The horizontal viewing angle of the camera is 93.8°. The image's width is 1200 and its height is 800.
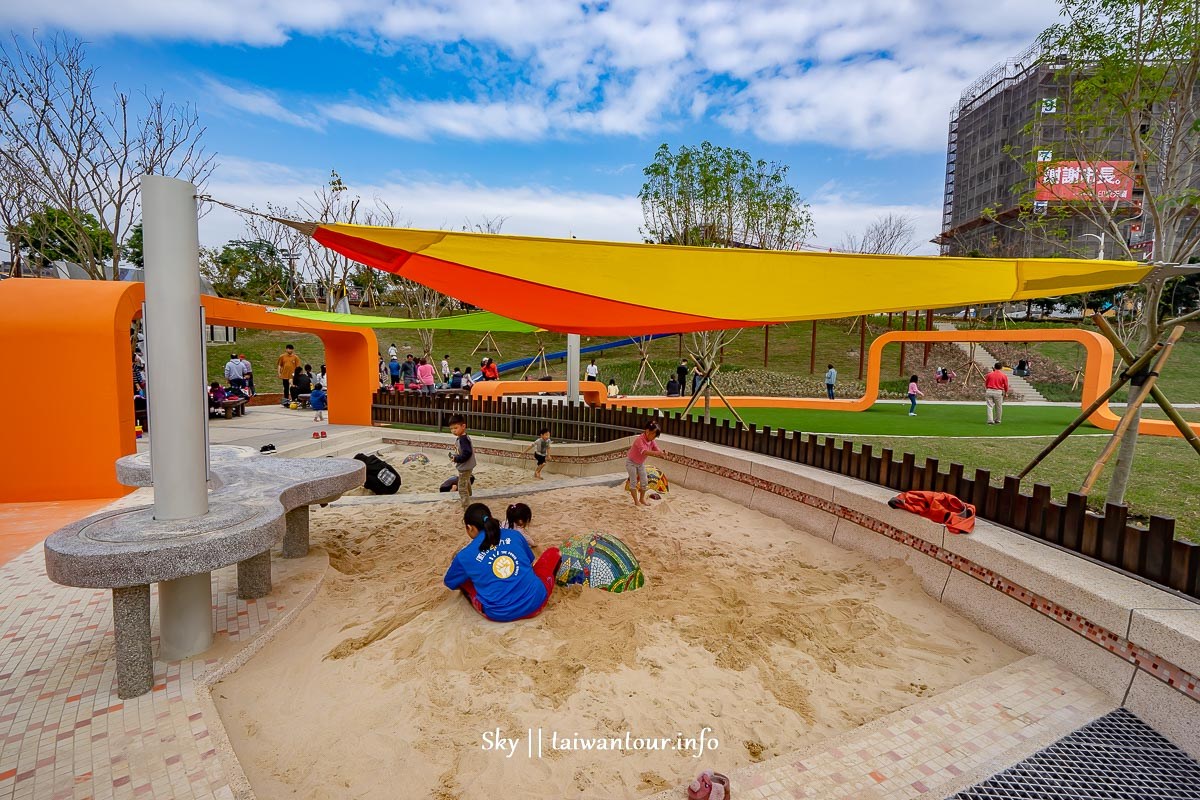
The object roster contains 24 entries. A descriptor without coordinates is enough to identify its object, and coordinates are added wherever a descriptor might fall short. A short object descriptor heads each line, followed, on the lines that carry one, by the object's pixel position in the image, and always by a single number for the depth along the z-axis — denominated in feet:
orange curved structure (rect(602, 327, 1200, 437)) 36.98
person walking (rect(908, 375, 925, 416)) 46.09
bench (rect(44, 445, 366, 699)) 8.53
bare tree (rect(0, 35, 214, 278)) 36.55
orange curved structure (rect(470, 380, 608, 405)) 48.70
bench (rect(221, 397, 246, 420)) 42.45
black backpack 24.71
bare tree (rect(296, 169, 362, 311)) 68.33
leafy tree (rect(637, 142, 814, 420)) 55.67
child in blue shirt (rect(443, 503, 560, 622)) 12.19
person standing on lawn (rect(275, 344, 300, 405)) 53.62
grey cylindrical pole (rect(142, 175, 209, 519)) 9.35
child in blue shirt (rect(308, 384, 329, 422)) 44.38
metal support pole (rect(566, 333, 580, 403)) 36.42
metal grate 7.64
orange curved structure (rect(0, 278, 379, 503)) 20.56
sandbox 8.35
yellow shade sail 11.98
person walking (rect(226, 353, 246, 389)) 49.14
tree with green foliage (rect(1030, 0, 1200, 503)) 19.07
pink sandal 7.07
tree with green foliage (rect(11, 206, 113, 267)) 38.86
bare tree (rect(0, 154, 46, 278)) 40.93
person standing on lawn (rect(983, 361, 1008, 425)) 40.68
